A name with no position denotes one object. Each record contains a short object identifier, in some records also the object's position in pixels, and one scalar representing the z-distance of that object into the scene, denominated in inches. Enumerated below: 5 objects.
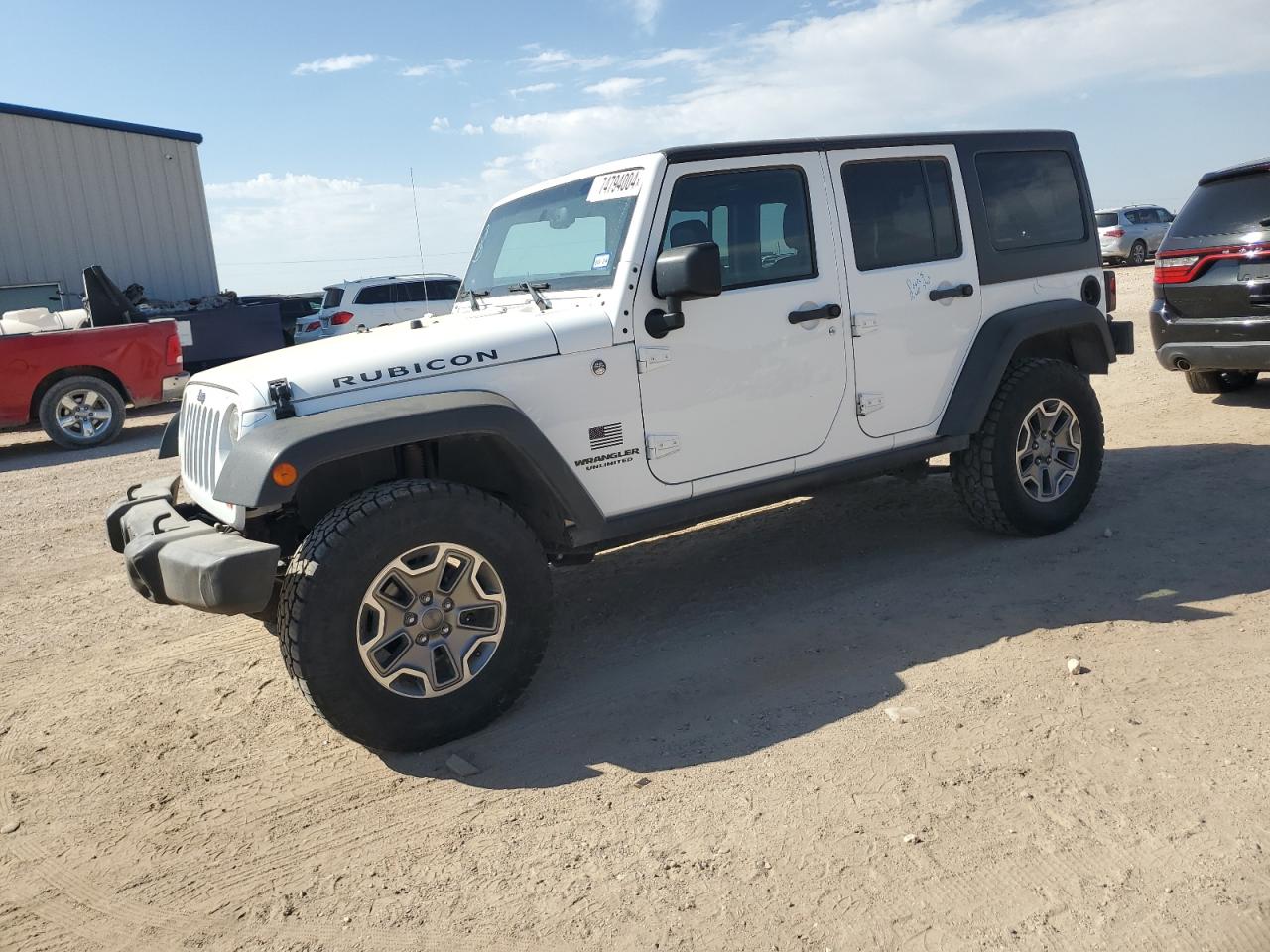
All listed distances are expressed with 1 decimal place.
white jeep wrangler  129.7
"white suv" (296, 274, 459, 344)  605.3
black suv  281.9
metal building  694.5
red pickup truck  409.1
